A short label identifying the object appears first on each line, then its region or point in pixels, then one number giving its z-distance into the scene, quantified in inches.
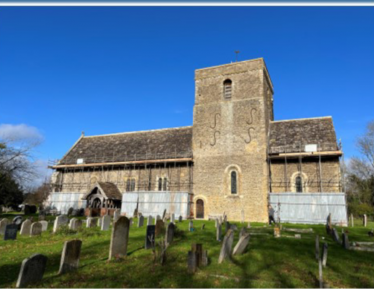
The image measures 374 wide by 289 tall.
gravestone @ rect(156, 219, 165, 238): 503.1
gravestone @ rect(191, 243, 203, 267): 300.0
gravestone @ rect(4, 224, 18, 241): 490.9
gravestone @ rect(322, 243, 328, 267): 317.4
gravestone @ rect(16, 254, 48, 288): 243.8
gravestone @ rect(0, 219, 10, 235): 556.4
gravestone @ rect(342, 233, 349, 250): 420.6
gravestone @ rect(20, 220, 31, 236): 546.6
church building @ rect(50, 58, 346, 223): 875.4
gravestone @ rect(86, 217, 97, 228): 646.7
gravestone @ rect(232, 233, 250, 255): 357.0
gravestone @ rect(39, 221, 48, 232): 598.7
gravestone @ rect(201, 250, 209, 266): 307.3
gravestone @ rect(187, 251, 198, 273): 284.2
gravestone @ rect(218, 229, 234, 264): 321.1
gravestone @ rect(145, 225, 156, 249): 391.2
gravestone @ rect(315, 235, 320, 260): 331.8
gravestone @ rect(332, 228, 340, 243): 468.9
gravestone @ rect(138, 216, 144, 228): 671.3
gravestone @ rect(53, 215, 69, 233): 588.1
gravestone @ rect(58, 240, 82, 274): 287.6
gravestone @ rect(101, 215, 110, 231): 603.2
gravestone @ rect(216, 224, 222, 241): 459.2
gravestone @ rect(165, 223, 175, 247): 417.8
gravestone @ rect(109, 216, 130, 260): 343.0
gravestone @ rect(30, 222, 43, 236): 538.6
